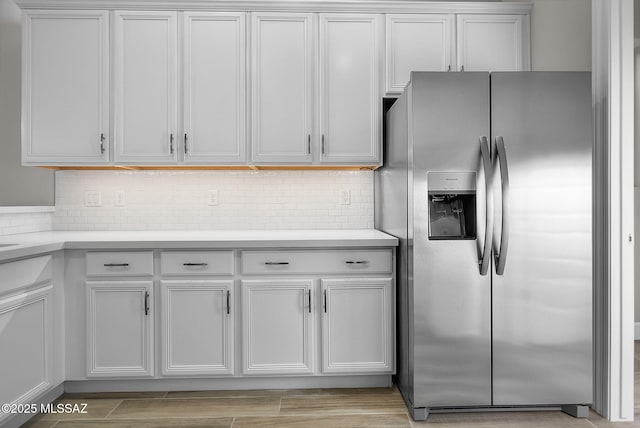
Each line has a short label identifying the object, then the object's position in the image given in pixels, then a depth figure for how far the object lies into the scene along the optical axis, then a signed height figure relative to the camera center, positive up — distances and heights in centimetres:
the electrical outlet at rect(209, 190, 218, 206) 327 +13
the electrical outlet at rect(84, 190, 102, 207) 324 +12
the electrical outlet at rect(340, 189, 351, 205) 333 +14
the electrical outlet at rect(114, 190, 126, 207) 324 +12
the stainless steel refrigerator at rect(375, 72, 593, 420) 224 -12
